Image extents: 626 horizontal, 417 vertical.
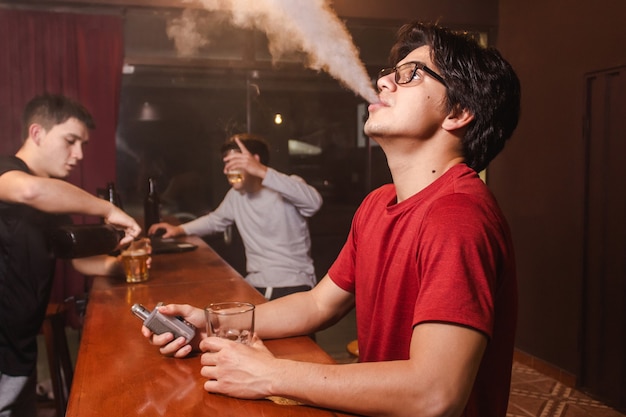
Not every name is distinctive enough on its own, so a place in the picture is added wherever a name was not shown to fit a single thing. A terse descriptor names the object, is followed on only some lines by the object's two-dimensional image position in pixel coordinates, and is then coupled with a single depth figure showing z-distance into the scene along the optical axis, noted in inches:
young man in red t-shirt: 40.6
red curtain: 157.4
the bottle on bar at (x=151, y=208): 139.5
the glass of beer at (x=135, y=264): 91.1
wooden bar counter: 41.9
